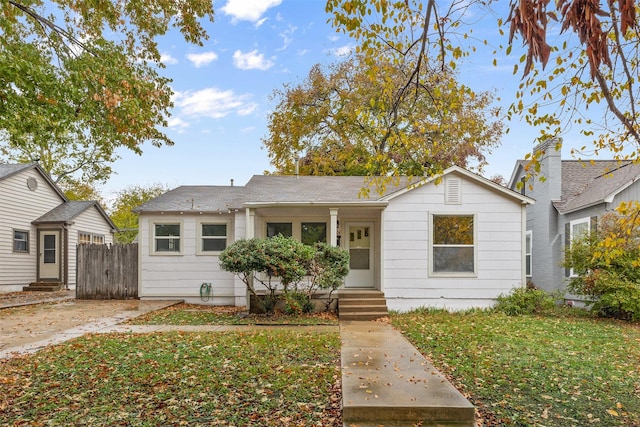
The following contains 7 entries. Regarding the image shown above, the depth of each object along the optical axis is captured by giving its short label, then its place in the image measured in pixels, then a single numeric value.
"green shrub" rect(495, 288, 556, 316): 11.04
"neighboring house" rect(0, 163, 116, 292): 17.06
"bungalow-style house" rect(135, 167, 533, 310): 11.48
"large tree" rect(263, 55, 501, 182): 21.53
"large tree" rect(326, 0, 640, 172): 4.34
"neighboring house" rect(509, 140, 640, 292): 11.85
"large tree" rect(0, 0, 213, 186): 7.15
